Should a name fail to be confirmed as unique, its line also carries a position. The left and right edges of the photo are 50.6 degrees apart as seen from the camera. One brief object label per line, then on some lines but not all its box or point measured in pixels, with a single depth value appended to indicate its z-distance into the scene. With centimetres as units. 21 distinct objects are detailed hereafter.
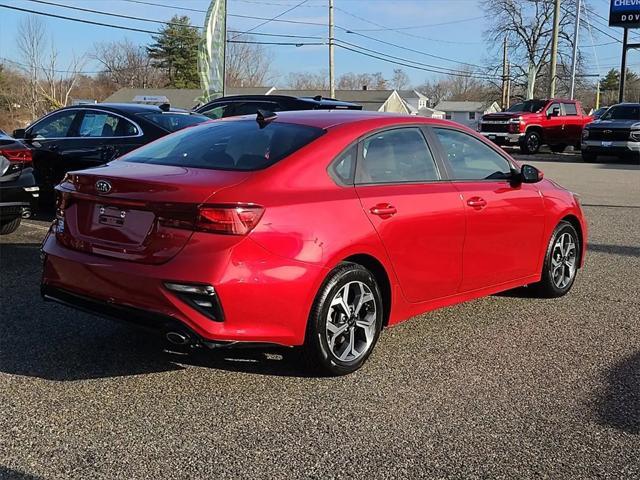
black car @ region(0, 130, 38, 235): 696
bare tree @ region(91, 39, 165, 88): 8700
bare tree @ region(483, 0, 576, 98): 6353
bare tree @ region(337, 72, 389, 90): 10648
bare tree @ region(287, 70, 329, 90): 9331
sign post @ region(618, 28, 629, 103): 3353
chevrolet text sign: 3238
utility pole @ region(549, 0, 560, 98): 3376
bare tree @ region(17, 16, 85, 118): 5210
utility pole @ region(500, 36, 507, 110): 6412
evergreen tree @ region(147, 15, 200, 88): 8112
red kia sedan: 364
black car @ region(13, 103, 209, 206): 833
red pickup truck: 2556
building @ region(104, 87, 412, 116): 6769
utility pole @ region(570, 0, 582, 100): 3985
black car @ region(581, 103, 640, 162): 2280
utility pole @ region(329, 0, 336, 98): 4441
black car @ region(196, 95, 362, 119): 1035
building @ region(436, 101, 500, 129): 10671
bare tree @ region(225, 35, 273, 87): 8175
